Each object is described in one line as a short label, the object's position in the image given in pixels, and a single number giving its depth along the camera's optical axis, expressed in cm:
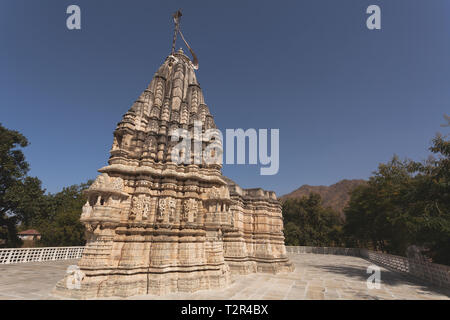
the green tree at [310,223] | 4347
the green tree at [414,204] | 1315
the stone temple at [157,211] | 881
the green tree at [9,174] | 2497
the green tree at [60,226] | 2872
